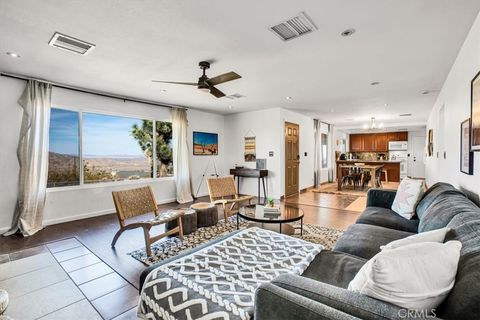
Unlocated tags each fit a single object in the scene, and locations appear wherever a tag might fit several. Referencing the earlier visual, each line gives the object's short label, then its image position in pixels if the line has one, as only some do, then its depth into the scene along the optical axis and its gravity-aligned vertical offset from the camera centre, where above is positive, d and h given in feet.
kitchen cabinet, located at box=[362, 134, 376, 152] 38.29 +2.32
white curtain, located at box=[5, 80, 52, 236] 12.11 +0.06
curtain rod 12.03 +4.43
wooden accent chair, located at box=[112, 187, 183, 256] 9.28 -2.38
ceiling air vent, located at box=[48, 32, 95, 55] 8.25 +4.40
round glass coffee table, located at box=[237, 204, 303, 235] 9.63 -2.62
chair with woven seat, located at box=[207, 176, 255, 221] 14.34 -2.00
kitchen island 32.91 -2.24
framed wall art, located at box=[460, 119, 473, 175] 7.57 +0.16
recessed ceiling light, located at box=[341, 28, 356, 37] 7.84 +4.32
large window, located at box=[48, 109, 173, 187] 14.11 +0.77
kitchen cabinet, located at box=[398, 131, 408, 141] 36.29 +3.12
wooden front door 21.47 -0.11
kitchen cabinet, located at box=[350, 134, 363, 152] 39.27 +2.42
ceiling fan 9.78 +3.46
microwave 36.14 +1.61
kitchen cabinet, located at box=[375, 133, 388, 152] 37.29 +2.25
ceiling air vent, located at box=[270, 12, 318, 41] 7.22 +4.35
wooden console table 20.48 -1.50
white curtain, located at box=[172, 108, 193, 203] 19.45 +0.27
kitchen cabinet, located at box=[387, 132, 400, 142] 36.68 +3.15
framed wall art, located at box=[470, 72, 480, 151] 6.60 +1.24
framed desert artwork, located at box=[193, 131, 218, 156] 21.61 +1.41
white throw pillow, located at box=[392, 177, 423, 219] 8.74 -1.65
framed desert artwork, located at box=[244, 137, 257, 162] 22.08 +0.73
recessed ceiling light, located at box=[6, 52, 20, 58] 9.50 +4.45
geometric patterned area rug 9.23 -3.79
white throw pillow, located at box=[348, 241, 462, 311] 2.83 -1.54
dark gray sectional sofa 2.67 -1.86
